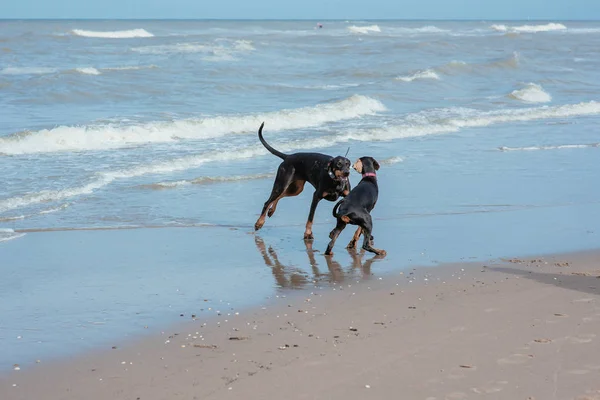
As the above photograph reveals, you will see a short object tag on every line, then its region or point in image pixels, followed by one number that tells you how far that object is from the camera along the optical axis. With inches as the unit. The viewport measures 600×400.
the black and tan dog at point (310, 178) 647.9
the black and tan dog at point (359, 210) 594.2
